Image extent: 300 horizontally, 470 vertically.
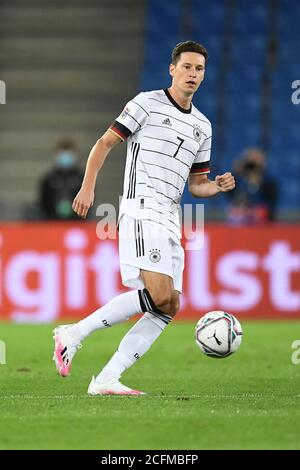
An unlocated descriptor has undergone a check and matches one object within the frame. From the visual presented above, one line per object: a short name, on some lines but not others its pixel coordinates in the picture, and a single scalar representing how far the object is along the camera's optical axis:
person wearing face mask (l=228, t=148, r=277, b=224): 28.94
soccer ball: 14.81
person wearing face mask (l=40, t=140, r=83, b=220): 29.20
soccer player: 14.03
